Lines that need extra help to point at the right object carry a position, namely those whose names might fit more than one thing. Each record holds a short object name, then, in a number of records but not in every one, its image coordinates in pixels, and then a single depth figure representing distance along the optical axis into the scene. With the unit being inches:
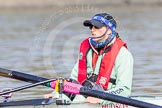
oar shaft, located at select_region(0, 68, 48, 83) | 697.0
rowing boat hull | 669.9
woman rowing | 682.2
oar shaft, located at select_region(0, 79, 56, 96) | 689.5
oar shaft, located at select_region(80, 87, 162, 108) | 642.8
